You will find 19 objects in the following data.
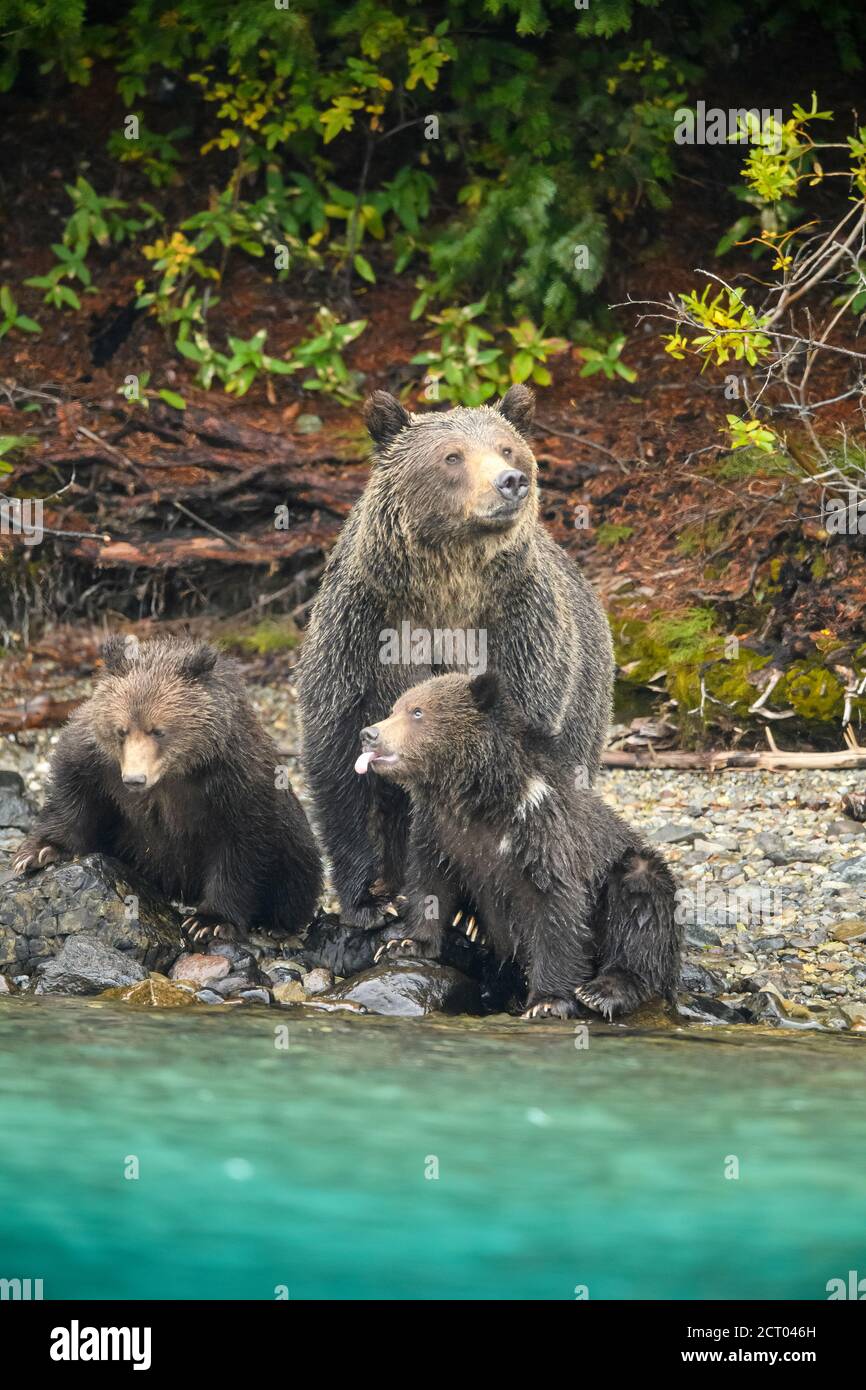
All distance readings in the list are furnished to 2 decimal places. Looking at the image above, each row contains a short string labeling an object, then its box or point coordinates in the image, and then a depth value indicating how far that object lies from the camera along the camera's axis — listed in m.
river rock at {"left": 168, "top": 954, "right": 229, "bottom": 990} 16.81
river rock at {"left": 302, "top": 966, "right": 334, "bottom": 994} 16.94
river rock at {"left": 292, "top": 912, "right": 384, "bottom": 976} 17.42
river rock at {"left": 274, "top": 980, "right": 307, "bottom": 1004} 16.67
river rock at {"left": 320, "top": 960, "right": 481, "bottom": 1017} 16.17
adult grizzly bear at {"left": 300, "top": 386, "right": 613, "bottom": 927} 17.03
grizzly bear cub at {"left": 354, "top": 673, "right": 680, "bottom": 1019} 15.70
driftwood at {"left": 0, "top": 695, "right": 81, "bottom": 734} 25.36
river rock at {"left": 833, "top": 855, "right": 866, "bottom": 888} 19.55
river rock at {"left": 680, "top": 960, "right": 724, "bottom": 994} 17.08
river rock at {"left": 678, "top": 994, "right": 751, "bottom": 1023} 16.39
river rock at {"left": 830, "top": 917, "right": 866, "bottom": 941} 18.16
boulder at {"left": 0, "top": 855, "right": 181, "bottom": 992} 16.95
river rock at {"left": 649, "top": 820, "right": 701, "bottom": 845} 20.86
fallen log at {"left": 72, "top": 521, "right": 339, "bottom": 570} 27.22
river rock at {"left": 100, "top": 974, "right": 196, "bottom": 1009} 16.23
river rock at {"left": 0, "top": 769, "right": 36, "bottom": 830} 21.55
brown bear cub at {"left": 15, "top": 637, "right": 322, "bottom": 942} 16.53
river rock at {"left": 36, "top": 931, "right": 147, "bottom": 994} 16.62
